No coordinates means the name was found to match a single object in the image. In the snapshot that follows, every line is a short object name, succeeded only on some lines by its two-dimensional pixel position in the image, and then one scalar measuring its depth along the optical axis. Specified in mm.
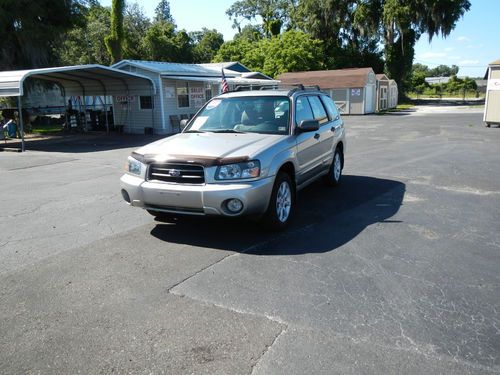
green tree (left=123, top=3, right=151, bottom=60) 53688
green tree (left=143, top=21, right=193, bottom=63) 53375
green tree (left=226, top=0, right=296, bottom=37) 59581
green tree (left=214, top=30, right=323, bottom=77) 46250
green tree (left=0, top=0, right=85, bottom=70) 24062
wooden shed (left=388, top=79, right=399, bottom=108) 46659
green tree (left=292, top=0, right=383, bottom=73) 50750
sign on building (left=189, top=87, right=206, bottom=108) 24969
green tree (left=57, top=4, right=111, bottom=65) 52031
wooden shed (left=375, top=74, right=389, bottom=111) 42188
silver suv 4996
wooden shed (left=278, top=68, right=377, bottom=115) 38250
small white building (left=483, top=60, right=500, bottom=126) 21922
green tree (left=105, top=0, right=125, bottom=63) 37875
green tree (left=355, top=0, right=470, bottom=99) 46344
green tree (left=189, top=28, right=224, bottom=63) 63688
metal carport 16302
